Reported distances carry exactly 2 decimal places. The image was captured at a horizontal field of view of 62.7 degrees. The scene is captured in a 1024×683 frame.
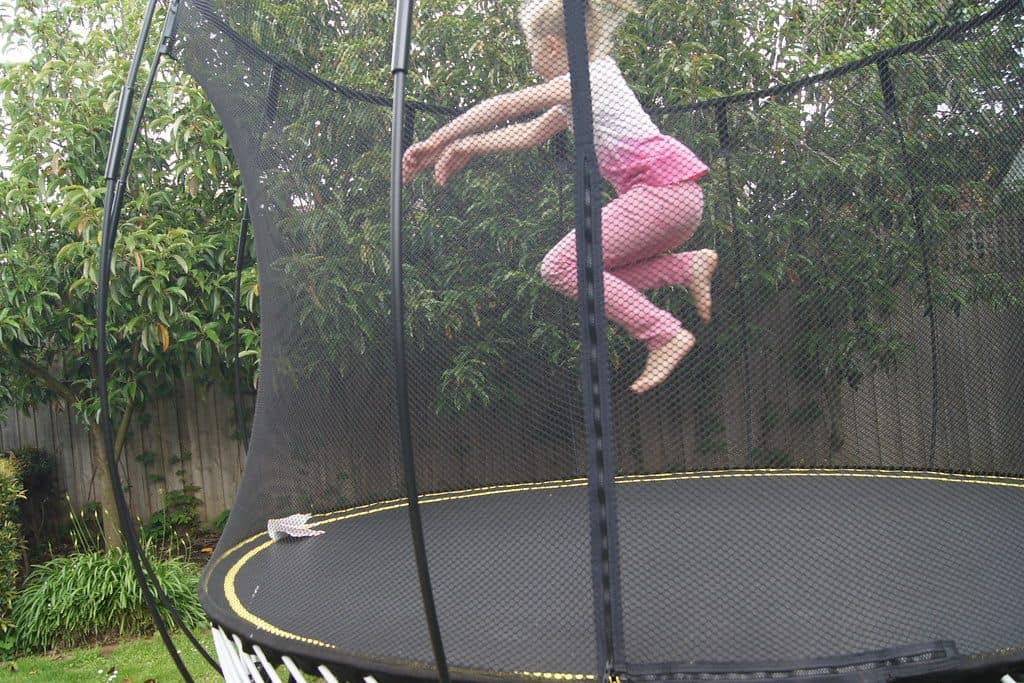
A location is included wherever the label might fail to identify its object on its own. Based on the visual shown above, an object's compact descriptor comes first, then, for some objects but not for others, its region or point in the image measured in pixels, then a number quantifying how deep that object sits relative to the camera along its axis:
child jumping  1.27
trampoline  1.18
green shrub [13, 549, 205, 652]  2.88
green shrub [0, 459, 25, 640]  2.93
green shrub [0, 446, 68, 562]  3.60
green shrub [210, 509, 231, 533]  3.71
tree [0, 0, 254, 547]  2.95
